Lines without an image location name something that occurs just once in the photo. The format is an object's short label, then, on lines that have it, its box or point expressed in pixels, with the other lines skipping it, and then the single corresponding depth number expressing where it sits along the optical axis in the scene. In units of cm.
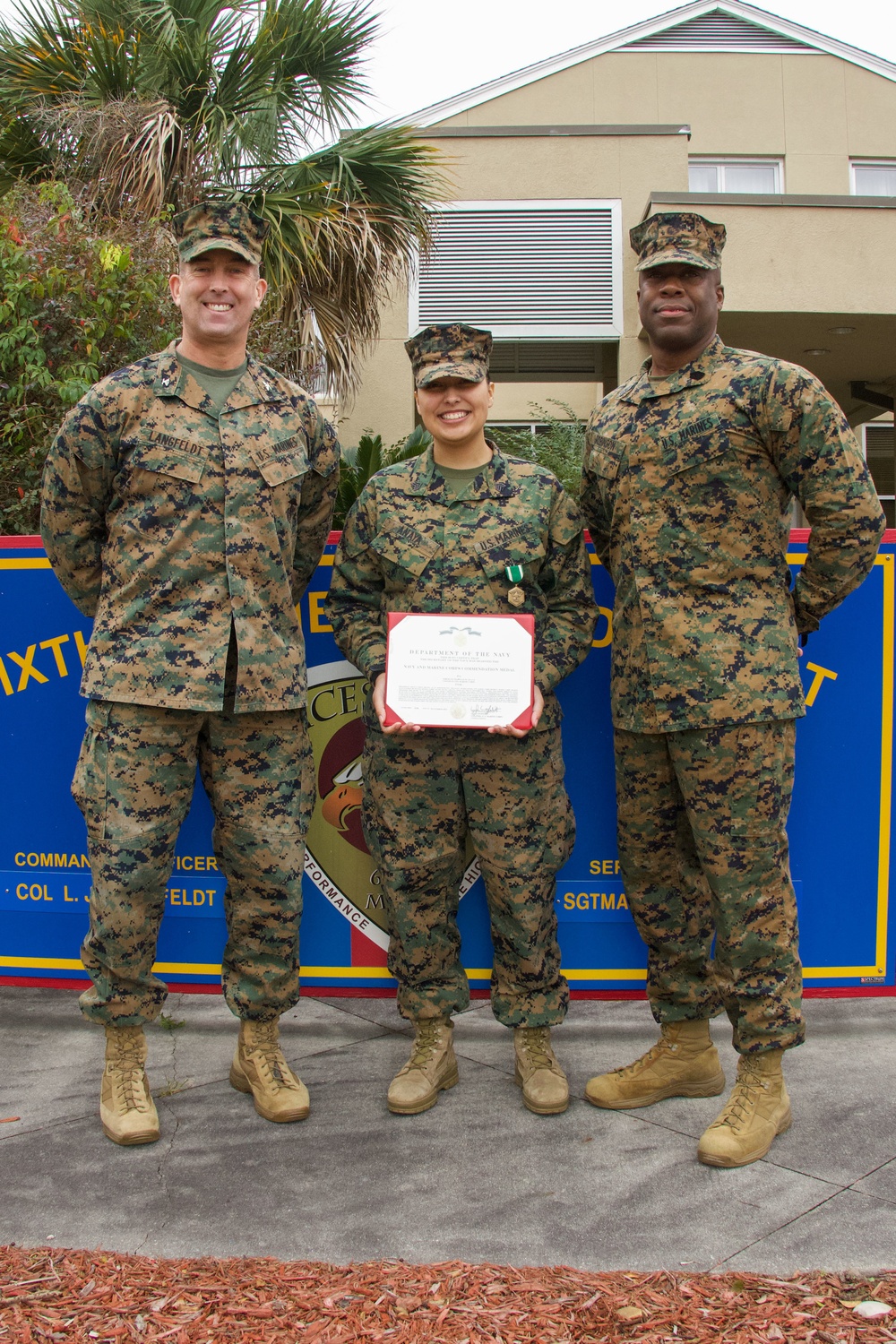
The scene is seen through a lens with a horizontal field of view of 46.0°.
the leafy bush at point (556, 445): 1006
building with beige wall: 1080
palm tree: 694
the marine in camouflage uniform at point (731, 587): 260
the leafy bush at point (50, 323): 495
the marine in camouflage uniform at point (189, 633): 272
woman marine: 285
